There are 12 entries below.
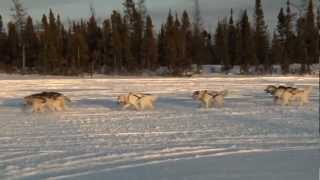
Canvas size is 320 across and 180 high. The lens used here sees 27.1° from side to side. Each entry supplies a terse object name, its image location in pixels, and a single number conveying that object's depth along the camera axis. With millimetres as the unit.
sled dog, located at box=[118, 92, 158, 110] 24875
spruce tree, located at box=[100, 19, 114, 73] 74562
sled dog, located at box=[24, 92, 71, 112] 24516
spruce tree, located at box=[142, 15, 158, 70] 74062
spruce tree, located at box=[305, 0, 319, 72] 77000
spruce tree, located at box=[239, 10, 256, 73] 76512
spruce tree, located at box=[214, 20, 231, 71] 78419
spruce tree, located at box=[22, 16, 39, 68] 74562
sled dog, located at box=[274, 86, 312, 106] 26500
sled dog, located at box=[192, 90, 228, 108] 25484
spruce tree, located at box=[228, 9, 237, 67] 80750
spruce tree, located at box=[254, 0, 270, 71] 80194
